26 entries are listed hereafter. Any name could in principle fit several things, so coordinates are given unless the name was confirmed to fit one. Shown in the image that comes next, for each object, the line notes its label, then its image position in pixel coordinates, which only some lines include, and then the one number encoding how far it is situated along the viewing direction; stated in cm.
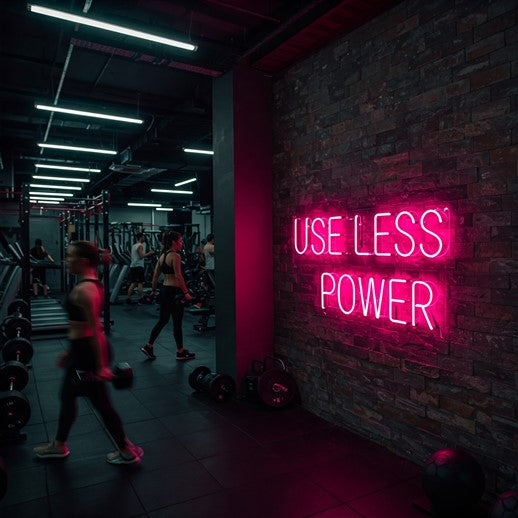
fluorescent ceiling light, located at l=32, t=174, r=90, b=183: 1438
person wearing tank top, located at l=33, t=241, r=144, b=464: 303
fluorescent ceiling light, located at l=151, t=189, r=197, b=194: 1781
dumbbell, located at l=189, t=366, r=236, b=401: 449
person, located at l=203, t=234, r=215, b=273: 1028
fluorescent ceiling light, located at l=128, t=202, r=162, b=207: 2179
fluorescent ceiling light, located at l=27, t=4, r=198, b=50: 395
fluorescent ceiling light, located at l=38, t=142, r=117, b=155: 944
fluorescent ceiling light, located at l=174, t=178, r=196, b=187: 1530
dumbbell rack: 365
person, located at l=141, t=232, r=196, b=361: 616
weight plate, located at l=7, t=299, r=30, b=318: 717
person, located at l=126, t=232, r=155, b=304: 1181
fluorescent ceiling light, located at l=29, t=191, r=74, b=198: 1818
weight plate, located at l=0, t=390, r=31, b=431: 363
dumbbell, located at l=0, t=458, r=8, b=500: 242
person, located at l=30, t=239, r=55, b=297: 1221
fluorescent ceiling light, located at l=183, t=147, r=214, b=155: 995
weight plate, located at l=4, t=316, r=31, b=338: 639
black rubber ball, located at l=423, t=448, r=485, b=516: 243
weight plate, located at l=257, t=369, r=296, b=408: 426
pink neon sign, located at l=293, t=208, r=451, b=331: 301
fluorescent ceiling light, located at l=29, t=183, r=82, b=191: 1614
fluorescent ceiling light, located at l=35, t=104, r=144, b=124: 721
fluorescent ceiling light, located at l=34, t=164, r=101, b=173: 1265
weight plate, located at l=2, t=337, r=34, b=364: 536
